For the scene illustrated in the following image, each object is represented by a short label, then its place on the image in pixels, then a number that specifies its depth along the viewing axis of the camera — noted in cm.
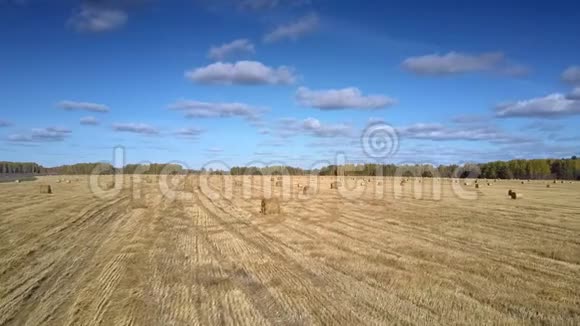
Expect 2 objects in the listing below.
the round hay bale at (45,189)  4072
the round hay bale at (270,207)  2297
